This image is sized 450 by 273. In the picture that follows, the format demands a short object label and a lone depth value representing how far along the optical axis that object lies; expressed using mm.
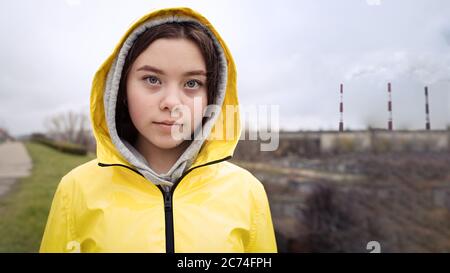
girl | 1167
